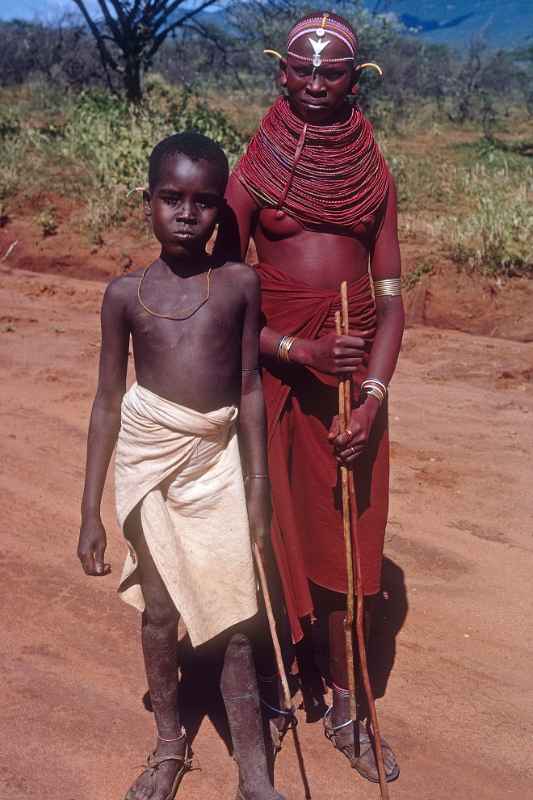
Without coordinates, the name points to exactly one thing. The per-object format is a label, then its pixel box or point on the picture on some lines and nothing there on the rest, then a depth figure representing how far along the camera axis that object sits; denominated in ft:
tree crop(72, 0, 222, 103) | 44.24
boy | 6.70
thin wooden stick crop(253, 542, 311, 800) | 6.90
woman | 7.20
